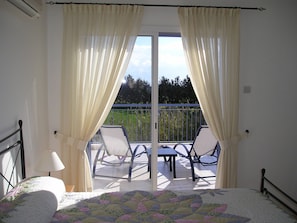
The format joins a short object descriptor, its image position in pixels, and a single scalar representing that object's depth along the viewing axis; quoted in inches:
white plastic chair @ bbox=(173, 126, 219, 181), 147.9
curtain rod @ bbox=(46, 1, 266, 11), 116.0
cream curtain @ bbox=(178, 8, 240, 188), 121.2
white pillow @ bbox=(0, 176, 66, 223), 60.0
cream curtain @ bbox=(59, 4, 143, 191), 117.2
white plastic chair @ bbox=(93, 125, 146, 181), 131.5
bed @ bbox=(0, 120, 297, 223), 65.8
